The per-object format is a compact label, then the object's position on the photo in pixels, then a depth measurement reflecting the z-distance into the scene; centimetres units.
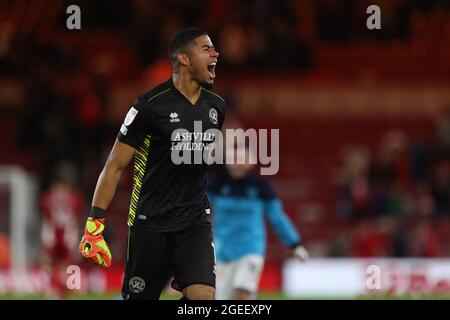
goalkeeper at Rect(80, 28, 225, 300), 1362
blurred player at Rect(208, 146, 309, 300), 1997
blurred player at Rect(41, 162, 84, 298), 3052
